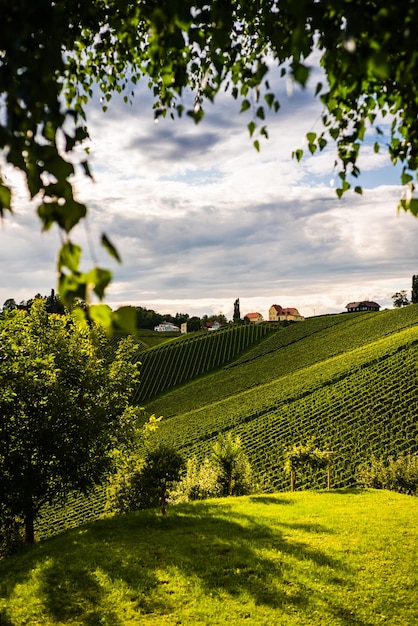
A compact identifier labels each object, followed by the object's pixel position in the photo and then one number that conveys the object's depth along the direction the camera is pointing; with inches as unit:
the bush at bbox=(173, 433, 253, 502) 1238.3
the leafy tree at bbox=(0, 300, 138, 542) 758.5
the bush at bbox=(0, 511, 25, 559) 857.5
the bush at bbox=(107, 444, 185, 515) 892.0
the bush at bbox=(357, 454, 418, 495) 1456.7
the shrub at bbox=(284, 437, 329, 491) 1320.1
